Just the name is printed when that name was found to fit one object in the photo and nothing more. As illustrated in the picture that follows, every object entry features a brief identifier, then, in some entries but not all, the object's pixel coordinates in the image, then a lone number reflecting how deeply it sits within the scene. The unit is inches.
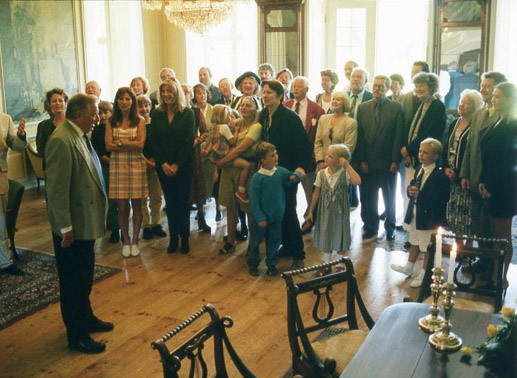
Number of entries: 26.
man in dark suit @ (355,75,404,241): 217.5
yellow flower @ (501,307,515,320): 80.6
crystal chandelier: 289.6
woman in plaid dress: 202.8
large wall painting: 301.1
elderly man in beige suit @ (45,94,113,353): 131.0
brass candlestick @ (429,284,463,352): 87.6
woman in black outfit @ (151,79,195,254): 204.1
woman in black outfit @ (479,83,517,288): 169.8
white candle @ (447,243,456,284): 84.2
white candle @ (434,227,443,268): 89.0
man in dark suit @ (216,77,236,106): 268.4
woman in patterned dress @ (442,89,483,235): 188.7
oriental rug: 165.5
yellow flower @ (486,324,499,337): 80.2
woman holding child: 197.3
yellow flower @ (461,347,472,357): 84.8
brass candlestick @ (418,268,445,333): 89.8
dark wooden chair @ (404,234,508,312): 118.8
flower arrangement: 79.0
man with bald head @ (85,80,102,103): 266.4
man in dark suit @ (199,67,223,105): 295.0
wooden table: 82.4
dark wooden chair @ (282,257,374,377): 97.7
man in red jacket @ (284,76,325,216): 227.0
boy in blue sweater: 180.9
